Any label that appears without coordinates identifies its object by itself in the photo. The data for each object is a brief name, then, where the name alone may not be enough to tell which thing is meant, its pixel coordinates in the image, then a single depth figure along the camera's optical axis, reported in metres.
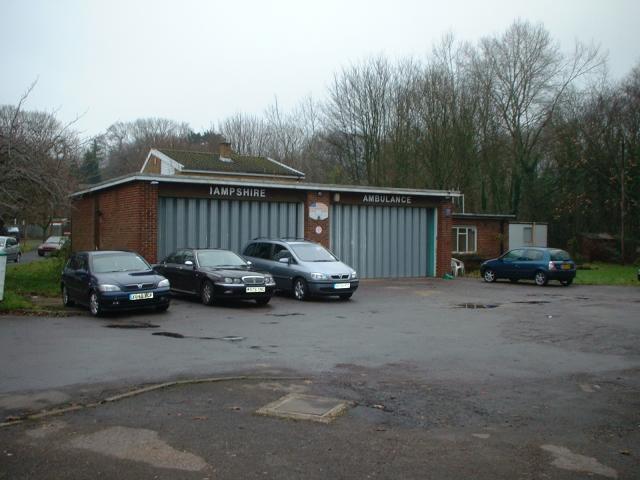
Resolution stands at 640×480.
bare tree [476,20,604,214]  41.31
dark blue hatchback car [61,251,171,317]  14.07
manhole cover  6.39
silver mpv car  17.94
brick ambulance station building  21.70
